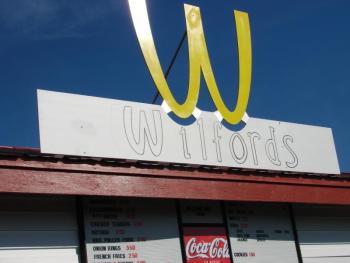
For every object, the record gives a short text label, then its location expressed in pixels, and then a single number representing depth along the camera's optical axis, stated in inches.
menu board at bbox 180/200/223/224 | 385.7
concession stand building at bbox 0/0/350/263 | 326.6
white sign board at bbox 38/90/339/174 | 345.7
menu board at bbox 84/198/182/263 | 340.5
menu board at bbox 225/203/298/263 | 400.5
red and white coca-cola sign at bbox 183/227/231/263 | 374.9
